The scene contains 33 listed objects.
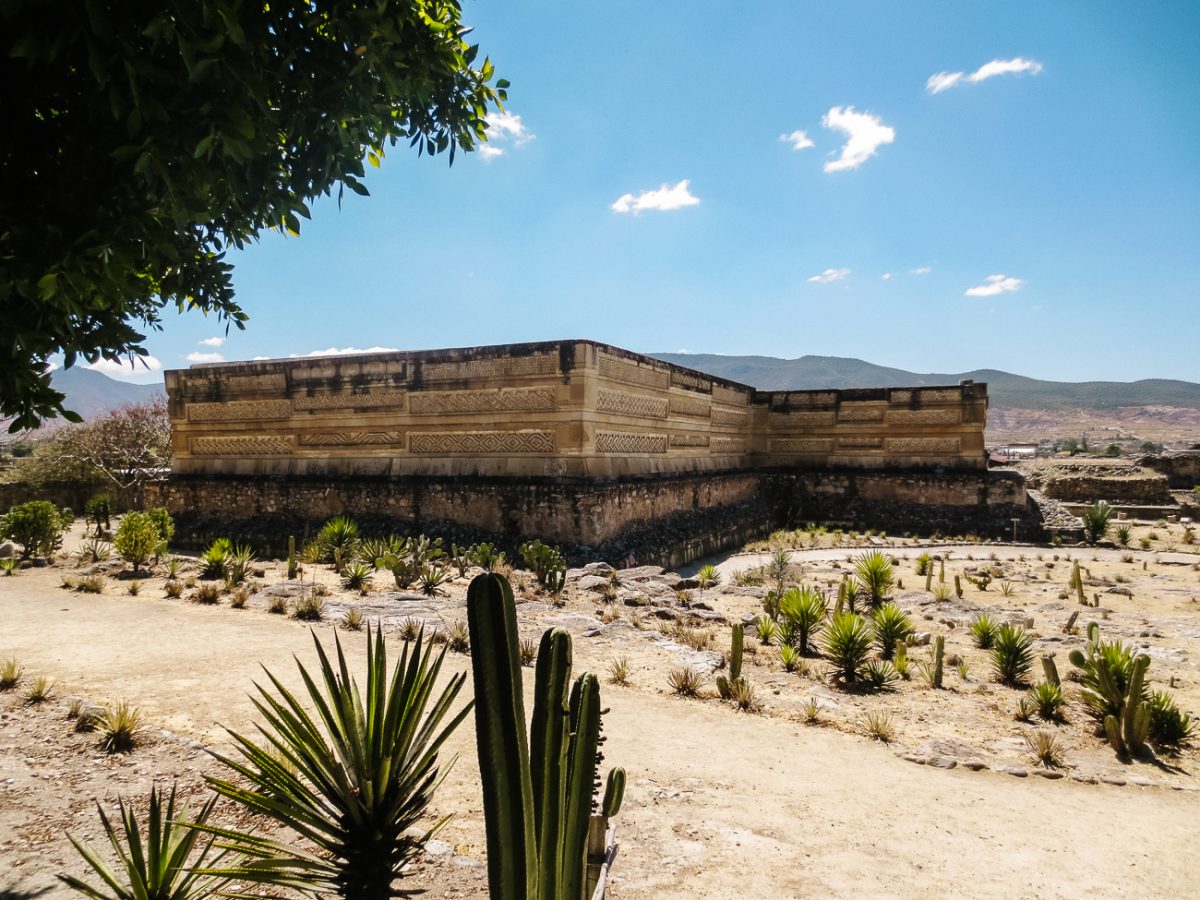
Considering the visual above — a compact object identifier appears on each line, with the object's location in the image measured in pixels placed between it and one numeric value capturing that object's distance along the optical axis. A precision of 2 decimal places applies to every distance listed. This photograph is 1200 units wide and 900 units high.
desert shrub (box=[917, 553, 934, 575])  12.33
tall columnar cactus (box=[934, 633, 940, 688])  6.59
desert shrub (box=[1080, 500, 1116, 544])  16.61
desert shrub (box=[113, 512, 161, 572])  10.82
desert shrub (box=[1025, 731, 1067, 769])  4.82
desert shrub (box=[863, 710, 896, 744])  5.24
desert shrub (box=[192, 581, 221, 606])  8.88
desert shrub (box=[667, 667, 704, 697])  6.15
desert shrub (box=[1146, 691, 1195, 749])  5.25
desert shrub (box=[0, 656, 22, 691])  5.57
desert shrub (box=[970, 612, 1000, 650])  7.96
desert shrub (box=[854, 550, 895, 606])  10.09
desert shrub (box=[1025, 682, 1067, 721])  5.79
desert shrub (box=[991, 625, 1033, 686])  6.75
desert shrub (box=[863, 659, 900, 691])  6.52
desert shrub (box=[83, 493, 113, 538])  16.31
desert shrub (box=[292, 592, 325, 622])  8.03
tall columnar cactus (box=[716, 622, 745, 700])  6.04
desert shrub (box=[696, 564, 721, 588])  11.48
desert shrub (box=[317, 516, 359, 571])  11.68
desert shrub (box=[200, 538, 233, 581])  10.42
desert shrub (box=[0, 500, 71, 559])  11.99
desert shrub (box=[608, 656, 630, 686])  6.30
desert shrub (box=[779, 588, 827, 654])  7.68
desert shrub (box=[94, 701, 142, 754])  4.48
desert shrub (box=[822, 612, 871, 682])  6.70
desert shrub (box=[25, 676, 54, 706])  5.29
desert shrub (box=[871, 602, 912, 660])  7.64
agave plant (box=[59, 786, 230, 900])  2.37
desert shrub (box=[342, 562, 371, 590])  9.56
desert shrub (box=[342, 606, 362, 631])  7.67
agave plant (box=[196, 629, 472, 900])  2.37
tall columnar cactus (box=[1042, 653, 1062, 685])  6.17
